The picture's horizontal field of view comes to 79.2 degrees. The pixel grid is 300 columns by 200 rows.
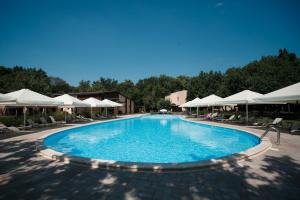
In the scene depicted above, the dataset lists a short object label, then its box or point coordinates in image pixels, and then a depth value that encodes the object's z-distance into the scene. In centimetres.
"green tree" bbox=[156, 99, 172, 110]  4791
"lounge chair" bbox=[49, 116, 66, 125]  1631
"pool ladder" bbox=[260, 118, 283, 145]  1261
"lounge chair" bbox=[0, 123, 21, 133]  1106
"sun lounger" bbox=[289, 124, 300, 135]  1066
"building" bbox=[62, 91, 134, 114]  3898
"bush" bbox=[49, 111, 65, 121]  1818
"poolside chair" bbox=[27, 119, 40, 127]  1373
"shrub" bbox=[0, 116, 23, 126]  1247
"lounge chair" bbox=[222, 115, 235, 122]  1905
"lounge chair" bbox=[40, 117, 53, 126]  1534
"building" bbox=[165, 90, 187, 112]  5052
